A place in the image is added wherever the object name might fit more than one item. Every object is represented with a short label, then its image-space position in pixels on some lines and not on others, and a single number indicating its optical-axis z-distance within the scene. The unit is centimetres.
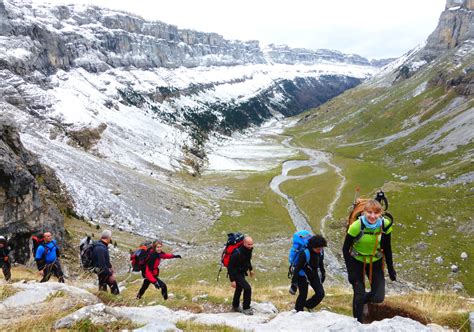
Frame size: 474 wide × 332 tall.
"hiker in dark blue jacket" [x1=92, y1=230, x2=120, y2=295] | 1475
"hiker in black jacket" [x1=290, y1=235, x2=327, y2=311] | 1128
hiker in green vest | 948
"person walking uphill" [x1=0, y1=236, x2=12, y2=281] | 1973
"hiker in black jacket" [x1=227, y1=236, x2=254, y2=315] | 1282
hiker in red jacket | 1522
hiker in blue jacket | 1705
